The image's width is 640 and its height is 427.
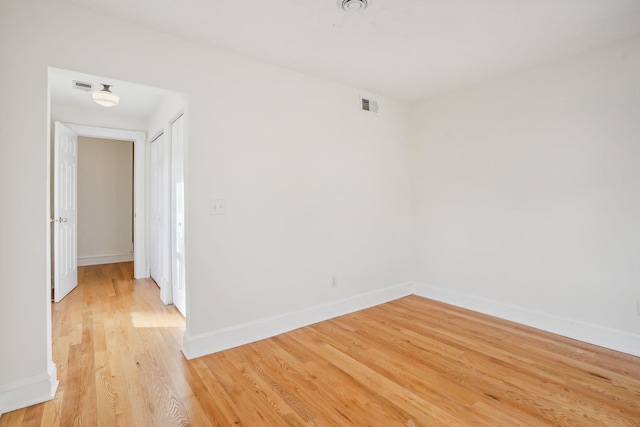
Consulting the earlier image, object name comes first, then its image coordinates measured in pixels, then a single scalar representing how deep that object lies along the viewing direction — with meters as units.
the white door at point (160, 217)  3.78
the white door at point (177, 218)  3.37
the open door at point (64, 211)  3.69
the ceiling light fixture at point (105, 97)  3.19
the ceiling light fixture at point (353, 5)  1.98
